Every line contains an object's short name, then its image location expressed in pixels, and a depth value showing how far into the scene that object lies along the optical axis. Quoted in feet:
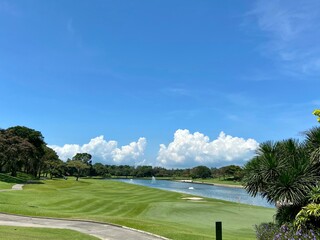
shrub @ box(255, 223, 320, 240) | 29.50
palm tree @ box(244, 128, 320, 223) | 33.68
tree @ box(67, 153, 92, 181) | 310.30
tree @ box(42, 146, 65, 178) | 276.85
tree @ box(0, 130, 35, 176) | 172.36
